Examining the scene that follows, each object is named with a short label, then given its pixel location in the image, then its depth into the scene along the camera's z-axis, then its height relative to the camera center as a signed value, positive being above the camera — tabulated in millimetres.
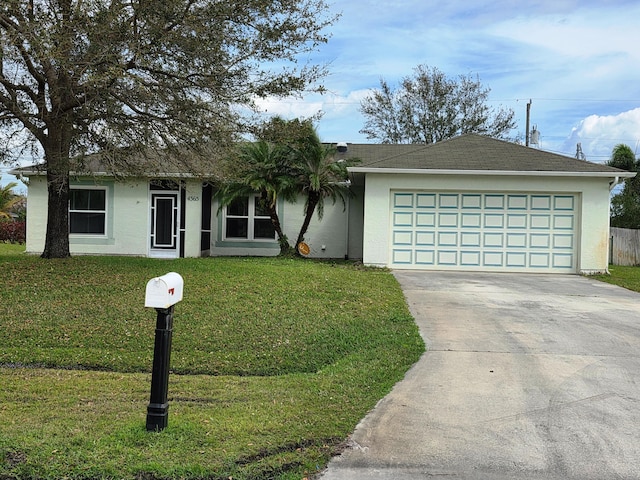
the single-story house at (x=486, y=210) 16438 +443
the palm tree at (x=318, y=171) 17594 +1534
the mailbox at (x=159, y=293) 4168 -524
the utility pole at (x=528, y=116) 38938 +7211
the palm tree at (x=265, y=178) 17531 +1277
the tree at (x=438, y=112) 39594 +7418
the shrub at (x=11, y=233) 28047 -843
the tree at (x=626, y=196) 26094 +1475
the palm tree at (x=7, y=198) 29016 +824
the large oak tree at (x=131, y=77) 9688 +2570
